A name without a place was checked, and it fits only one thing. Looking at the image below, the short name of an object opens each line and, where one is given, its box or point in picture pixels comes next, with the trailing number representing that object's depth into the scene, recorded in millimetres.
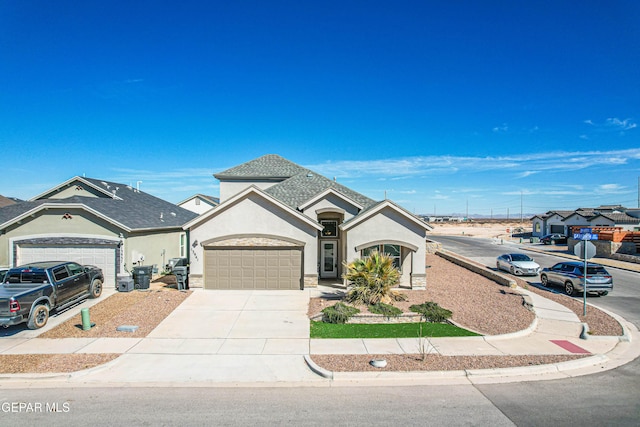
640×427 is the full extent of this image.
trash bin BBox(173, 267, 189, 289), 16984
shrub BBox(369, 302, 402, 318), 12688
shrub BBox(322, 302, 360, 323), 12453
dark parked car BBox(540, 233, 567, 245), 45906
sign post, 13430
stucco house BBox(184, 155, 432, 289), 17609
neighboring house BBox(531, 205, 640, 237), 42091
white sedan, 23250
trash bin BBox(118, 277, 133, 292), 16547
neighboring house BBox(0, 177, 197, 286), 17734
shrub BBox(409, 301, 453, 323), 12609
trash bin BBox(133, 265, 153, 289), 16781
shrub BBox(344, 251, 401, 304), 14180
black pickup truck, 10992
